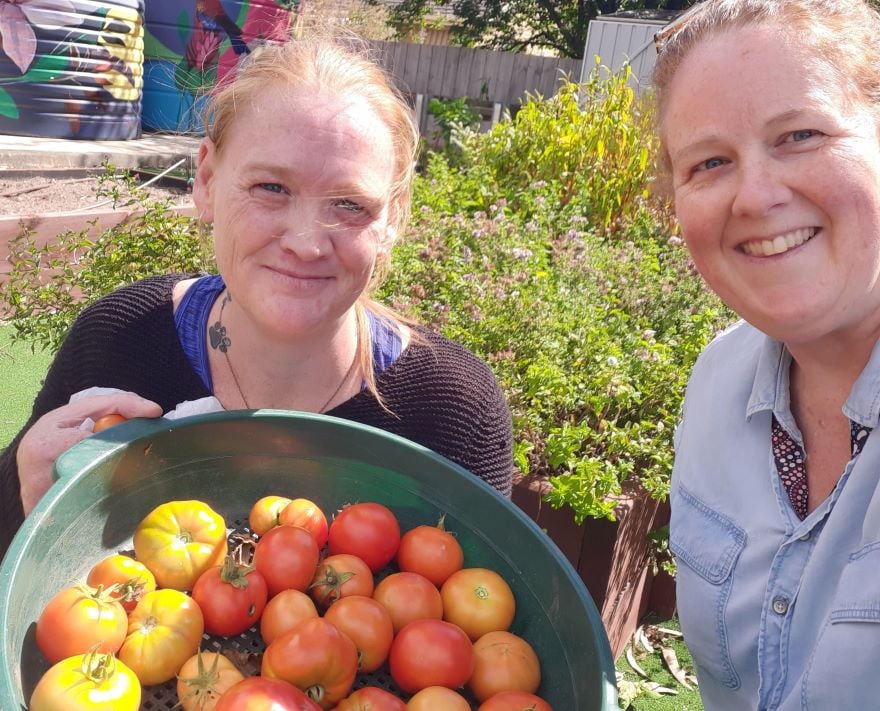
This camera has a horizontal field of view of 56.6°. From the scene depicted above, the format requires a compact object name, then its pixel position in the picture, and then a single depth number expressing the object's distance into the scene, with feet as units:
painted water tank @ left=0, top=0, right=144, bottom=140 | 21.06
